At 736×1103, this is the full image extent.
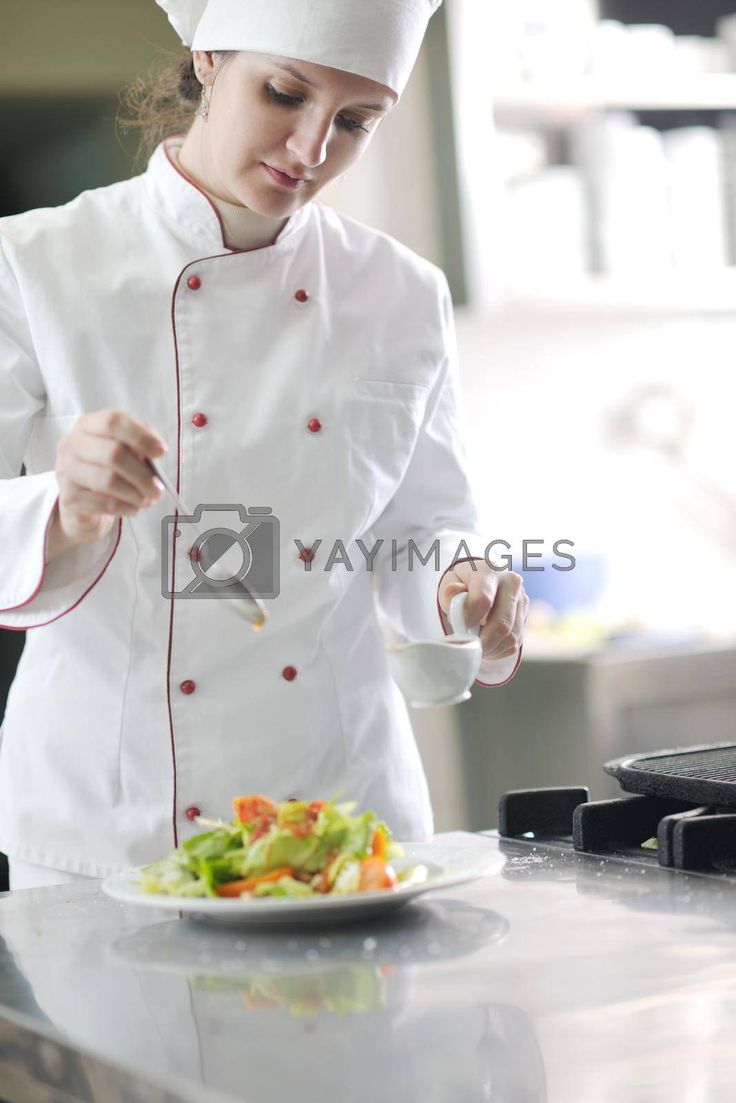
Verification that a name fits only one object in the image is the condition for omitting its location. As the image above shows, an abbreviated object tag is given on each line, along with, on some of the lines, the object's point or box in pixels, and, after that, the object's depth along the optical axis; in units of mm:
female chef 2921
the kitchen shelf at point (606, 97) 4954
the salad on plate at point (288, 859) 2553
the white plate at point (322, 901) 2518
